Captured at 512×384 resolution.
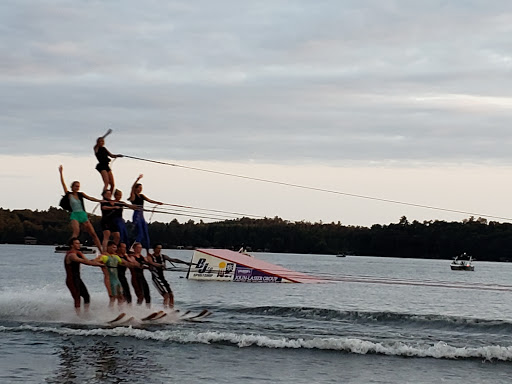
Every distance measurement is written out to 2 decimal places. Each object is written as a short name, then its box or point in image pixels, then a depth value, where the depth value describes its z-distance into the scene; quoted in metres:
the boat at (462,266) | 117.31
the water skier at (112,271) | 24.55
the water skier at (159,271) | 25.87
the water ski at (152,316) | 25.66
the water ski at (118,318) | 24.59
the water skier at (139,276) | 25.33
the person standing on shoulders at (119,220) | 23.89
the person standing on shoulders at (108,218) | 23.83
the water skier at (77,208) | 23.45
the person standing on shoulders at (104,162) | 23.27
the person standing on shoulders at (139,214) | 24.48
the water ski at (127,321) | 24.67
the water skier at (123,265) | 24.86
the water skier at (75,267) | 23.69
